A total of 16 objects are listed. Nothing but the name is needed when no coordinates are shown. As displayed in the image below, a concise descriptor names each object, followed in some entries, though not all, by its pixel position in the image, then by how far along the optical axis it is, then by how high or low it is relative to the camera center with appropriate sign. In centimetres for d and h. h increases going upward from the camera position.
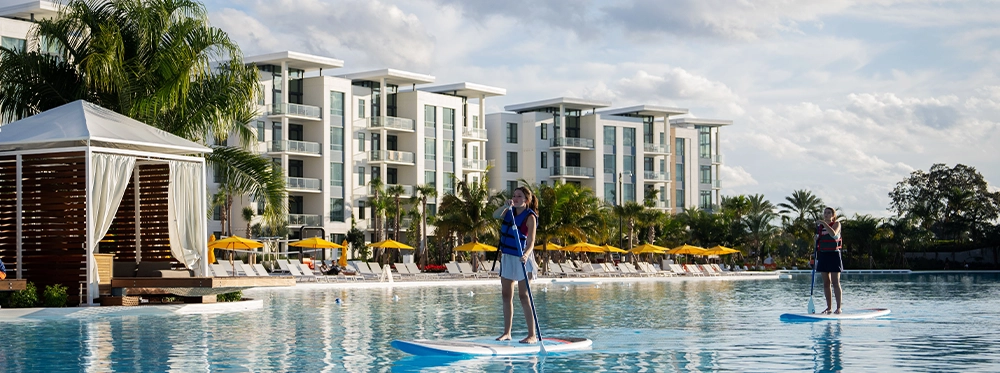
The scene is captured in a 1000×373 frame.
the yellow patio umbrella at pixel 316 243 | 4350 -71
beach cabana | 1769 +65
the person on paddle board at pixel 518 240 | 1070 -16
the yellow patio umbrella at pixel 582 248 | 4884 -107
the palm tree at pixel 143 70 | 1991 +275
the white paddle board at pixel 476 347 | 1060 -117
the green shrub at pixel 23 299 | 1722 -109
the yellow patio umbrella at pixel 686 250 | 5284 -129
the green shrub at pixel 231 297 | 2001 -126
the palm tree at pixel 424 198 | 5535 +137
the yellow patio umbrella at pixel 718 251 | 5412 -137
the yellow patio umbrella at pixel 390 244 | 4478 -79
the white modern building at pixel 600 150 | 7800 +514
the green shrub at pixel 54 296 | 1741 -106
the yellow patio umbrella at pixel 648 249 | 5178 -122
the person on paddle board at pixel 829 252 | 1540 -42
